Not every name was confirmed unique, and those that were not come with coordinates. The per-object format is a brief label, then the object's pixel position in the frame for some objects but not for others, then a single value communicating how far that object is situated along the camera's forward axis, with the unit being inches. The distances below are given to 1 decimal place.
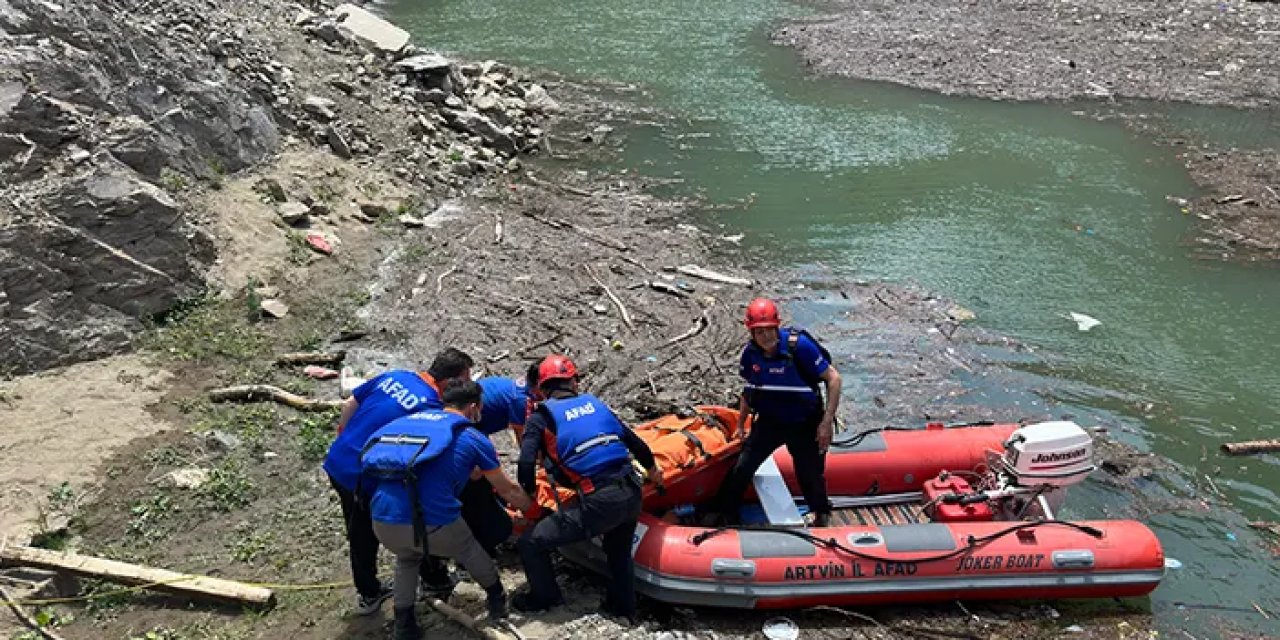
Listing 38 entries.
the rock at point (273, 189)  436.4
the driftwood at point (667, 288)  427.8
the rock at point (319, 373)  335.3
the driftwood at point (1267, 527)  292.6
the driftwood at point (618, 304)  399.7
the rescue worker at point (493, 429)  213.6
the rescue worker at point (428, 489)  187.0
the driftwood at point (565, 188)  541.3
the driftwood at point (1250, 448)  330.6
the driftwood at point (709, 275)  442.3
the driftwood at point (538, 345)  371.4
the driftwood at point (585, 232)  471.5
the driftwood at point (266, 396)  312.0
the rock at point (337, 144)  500.4
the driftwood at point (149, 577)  219.0
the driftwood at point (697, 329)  388.2
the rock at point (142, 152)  366.3
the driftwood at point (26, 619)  206.4
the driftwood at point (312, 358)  339.9
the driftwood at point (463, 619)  203.2
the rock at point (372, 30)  631.8
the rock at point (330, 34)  605.9
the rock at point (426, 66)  607.5
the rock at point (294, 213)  430.3
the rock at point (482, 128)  586.6
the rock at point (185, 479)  264.2
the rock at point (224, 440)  285.1
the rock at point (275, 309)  366.6
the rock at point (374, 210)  472.1
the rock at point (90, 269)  308.5
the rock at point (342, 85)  551.8
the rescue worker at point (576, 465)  205.5
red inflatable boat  236.7
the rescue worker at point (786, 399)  241.4
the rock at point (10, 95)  335.3
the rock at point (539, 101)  676.1
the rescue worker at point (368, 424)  200.4
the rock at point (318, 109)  510.3
